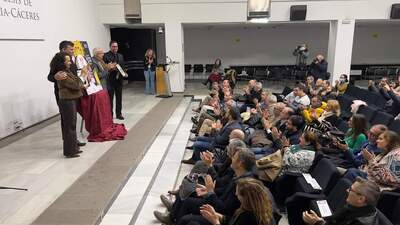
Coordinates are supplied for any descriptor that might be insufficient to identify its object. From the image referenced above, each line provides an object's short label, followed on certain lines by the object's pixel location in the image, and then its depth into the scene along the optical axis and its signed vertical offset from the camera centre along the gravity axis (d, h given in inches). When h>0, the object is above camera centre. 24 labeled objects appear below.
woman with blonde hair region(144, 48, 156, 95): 412.2 -38.4
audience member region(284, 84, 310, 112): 240.7 -43.4
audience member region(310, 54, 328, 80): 386.9 -34.8
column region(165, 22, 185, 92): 414.0 -16.4
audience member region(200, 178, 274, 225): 80.7 -38.9
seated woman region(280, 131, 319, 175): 131.6 -45.8
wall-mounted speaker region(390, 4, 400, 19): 381.1 +29.0
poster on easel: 206.1 -18.4
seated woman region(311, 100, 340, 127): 194.5 -43.4
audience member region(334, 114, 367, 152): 152.7 -42.1
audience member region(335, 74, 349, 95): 310.6 -43.7
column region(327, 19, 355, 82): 398.3 -9.8
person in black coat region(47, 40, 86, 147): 174.2 -16.0
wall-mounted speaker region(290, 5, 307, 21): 390.6 +29.1
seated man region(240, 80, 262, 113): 266.6 -43.4
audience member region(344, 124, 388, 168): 134.6 -43.9
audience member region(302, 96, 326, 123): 193.1 -44.1
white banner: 223.0 +13.9
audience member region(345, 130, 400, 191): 112.7 -43.2
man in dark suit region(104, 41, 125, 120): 265.7 -30.6
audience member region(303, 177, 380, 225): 83.4 -40.9
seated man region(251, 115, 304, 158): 157.0 -46.3
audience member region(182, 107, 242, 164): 169.0 -50.1
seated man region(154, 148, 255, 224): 102.0 -47.6
